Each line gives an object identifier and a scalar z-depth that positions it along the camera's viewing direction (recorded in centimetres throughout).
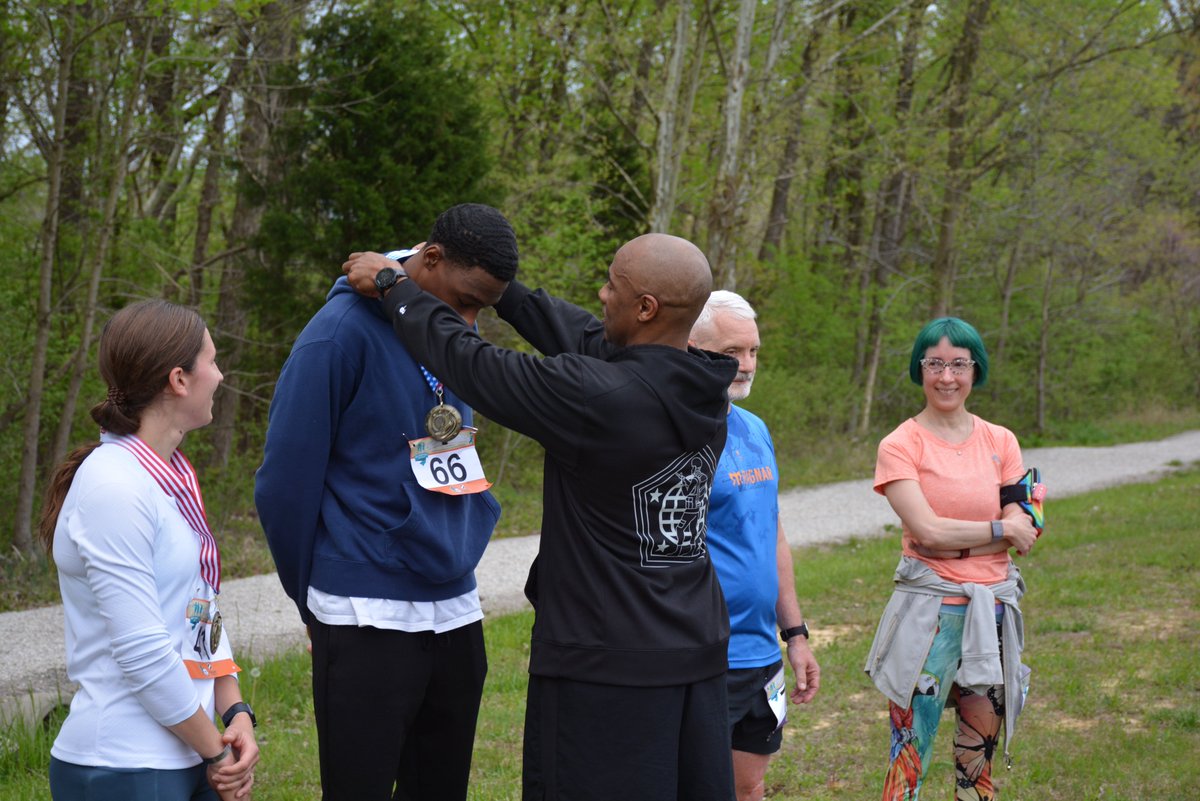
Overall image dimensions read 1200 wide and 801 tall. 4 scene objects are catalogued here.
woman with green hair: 402
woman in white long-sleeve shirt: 228
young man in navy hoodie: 277
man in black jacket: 246
